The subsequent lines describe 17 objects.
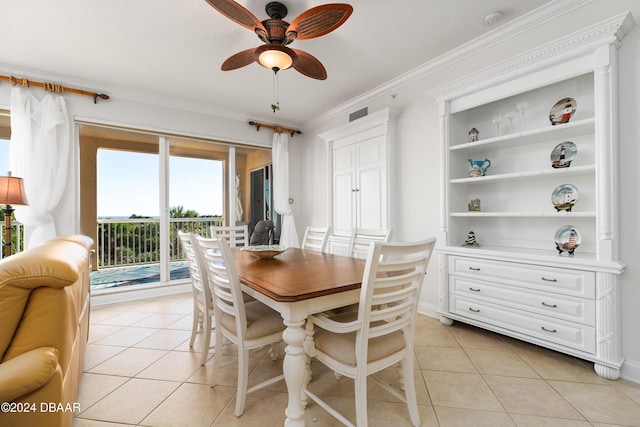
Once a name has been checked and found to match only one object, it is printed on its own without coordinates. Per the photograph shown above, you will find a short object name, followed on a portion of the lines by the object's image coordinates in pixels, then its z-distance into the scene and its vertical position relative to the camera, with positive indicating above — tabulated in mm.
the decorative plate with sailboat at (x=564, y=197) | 2107 +97
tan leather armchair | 863 -412
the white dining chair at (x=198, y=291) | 1912 -534
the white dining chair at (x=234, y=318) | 1483 -607
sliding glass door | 3572 +292
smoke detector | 2189 +1497
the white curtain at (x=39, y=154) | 2932 +648
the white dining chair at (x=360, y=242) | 2355 -266
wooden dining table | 1284 -388
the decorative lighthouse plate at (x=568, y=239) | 2064 -211
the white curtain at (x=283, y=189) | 4645 +396
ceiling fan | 1674 +1188
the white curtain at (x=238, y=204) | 4500 +153
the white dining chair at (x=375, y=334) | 1221 -595
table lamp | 2336 +172
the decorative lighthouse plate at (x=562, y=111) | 2066 +727
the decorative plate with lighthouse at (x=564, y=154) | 2098 +411
